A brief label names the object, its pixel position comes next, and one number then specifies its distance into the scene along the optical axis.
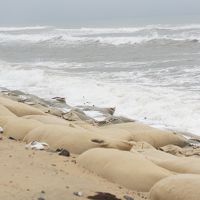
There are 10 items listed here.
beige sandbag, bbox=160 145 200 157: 12.32
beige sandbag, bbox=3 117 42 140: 11.22
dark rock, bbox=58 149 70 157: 9.50
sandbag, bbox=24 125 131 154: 9.63
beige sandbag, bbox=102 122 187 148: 12.88
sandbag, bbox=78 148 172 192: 7.92
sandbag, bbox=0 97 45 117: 14.32
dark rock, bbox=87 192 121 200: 7.10
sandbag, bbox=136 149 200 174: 8.64
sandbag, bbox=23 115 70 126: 12.40
